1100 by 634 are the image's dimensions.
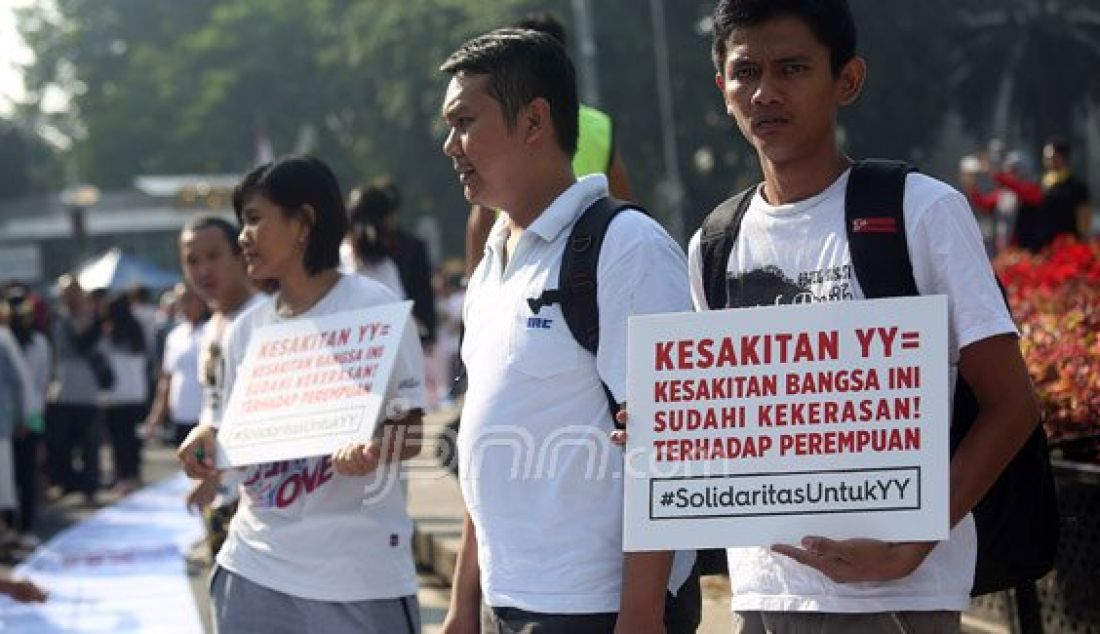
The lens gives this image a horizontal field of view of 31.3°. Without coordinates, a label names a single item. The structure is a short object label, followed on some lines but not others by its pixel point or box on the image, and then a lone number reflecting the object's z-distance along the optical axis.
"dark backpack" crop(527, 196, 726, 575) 3.51
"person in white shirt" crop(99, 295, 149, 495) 18.25
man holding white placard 2.96
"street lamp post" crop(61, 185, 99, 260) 41.00
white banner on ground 9.57
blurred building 63.22
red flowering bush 5.64
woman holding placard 4.56
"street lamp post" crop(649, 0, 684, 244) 43.37
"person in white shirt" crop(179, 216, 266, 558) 6.67
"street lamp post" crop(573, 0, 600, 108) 37.22
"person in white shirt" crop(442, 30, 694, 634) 3.46
